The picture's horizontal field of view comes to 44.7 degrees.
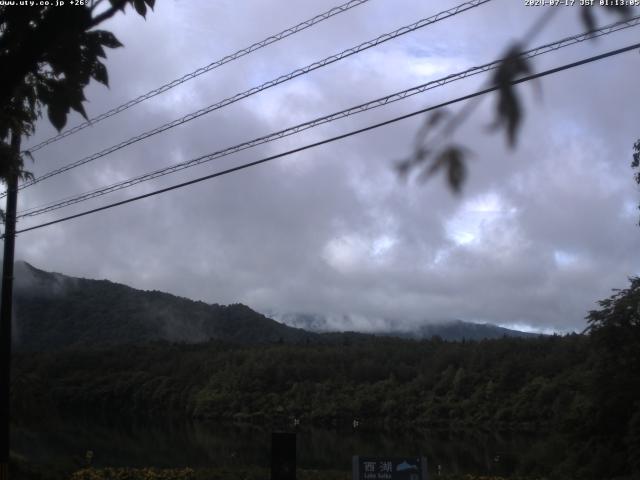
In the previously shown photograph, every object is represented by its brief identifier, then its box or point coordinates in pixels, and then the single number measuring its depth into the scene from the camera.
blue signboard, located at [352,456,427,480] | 10.68
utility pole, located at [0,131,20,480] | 14.73
